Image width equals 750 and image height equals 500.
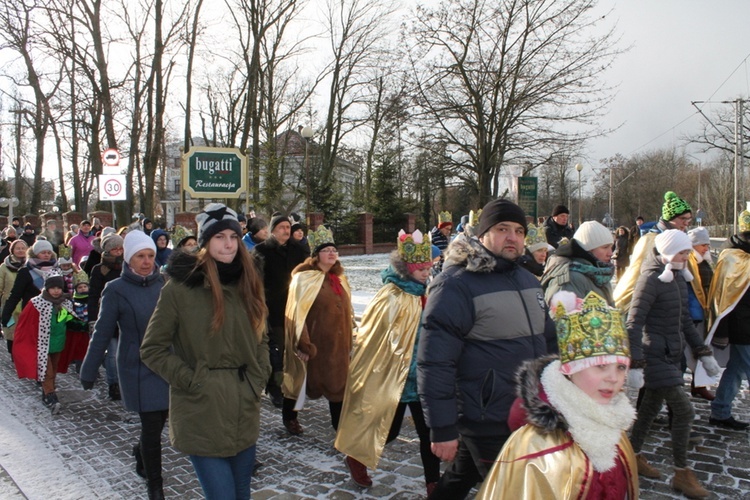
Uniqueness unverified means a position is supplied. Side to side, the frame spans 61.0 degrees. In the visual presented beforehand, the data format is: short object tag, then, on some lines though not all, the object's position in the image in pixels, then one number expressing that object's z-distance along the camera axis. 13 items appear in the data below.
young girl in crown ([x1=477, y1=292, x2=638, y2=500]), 2.27
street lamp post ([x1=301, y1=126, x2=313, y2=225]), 21.70
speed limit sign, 13.85
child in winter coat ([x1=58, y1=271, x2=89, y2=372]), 7.46
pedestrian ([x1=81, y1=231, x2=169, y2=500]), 4.21
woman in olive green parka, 3.14
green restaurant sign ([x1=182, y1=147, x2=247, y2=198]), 15.77
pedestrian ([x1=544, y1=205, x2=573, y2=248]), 11.09
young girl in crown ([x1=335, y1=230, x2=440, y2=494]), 4.46
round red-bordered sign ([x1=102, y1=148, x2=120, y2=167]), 14.60
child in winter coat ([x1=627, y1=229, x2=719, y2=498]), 4.43
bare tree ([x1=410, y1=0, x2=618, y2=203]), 22.72
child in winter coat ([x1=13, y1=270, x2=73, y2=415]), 6.99
